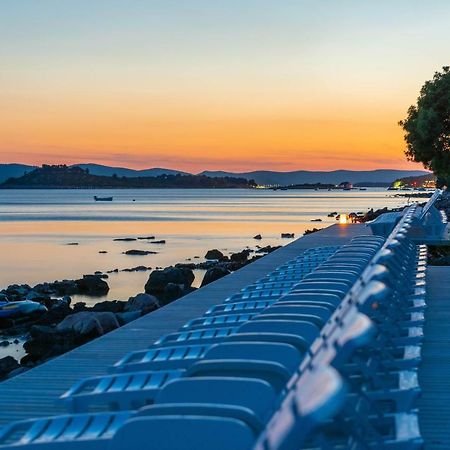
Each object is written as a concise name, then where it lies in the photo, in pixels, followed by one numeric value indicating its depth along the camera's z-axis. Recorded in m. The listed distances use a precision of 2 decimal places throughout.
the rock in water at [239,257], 33.64
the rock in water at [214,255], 37.16
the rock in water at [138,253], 41.99
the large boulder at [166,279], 22.62
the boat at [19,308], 19.50
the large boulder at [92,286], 26.88
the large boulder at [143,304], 16.89
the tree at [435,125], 30.88
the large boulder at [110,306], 19.26
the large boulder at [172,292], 20.36
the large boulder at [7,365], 12.79
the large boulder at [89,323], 14.00
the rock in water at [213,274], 20.19
